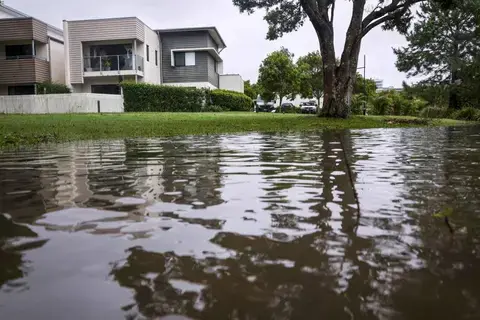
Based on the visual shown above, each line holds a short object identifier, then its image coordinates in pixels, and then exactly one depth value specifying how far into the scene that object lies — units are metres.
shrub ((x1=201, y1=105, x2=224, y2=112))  33.78
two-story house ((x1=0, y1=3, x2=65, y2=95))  33.59
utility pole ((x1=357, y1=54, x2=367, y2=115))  58.74
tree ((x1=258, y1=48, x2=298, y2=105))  44.25
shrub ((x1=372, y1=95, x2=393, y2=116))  36.94
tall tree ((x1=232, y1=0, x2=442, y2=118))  19.47
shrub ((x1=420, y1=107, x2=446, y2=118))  36.25
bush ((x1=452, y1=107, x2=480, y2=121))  32.43
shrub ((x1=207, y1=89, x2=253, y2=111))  35.57
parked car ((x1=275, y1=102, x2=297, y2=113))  49.81
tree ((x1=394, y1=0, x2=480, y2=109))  39.16
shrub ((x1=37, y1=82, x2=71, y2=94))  32.62
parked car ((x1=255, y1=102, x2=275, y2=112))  50.31
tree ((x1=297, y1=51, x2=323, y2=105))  53.06
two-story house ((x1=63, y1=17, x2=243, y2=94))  34.78
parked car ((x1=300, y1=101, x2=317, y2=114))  50.75
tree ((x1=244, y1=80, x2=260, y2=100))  68.38
